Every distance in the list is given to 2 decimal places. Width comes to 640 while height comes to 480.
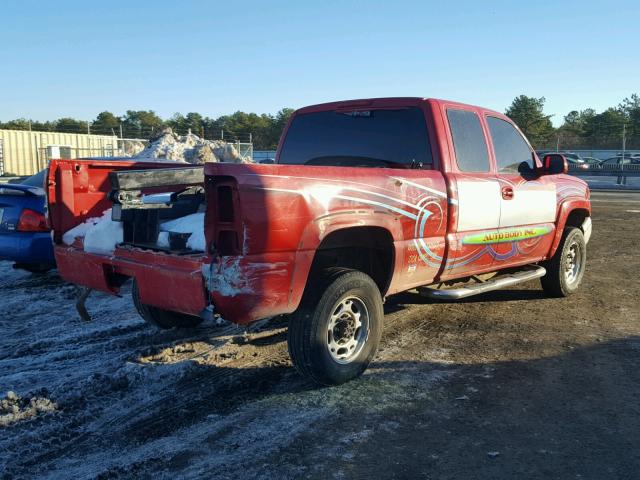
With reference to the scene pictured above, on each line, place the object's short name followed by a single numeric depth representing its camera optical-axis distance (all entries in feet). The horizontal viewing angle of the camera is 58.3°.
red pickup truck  11.23
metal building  101.86
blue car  21.25
